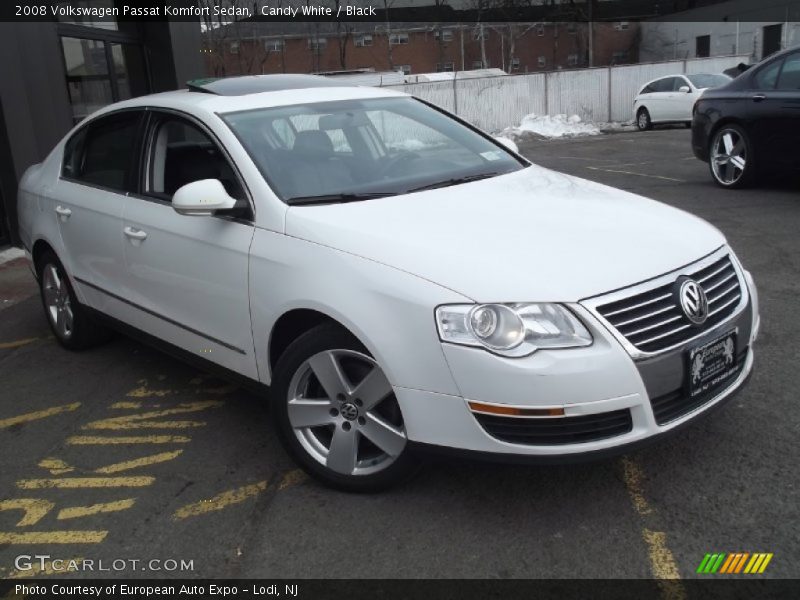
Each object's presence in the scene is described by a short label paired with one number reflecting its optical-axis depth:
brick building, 55.88
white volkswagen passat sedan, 2.71
